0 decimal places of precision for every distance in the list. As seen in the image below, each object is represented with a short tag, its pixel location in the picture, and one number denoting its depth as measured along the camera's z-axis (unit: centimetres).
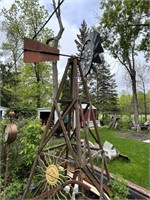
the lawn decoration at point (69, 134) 190
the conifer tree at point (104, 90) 1484
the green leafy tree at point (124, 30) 758
